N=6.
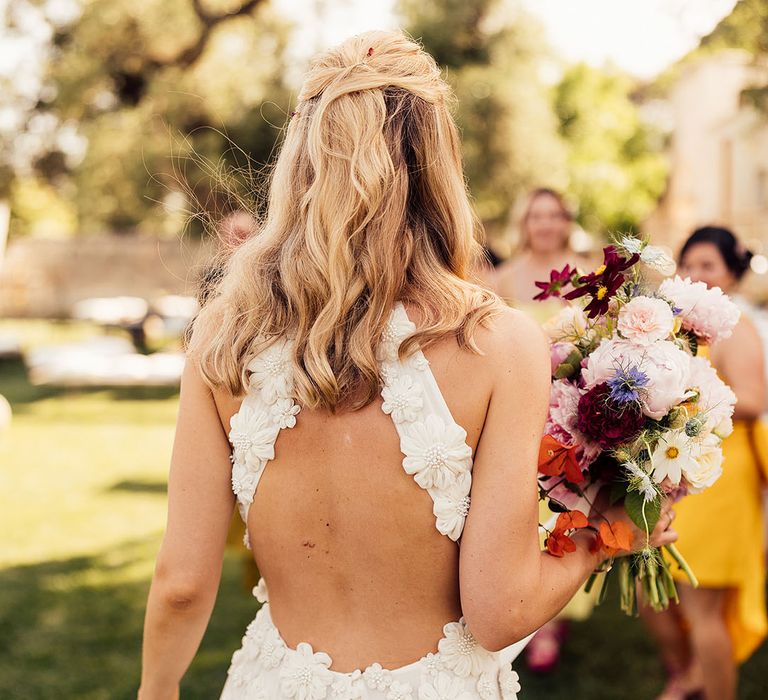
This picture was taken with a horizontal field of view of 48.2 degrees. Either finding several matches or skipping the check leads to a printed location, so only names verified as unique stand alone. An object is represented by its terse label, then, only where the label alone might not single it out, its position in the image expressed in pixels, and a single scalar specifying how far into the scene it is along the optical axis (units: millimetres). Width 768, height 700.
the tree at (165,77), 19094
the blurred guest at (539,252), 5324
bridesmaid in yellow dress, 3588
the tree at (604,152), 40812
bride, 1566
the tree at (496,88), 22422
